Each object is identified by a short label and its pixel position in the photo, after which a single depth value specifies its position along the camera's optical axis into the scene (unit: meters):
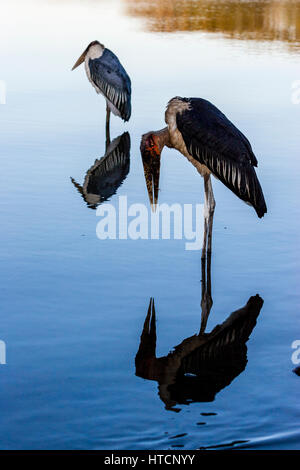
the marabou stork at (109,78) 13.92
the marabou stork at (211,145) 8.16
